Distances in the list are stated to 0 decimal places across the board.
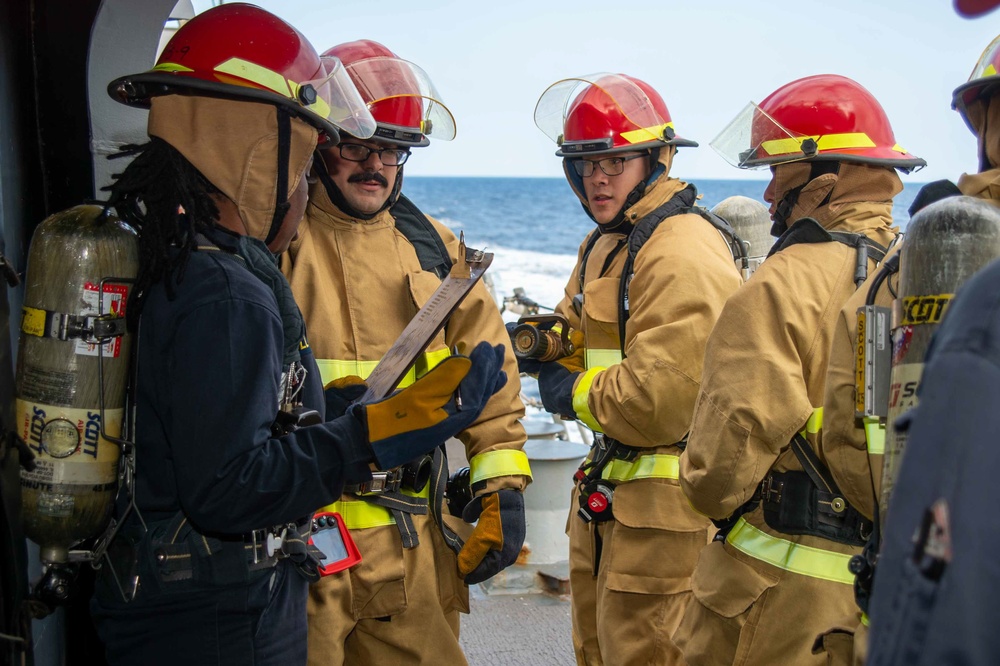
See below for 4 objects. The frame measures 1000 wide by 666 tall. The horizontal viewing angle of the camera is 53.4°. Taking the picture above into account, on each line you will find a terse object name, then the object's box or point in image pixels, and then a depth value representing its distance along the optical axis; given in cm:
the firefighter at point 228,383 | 210
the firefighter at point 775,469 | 286
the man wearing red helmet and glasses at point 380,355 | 327
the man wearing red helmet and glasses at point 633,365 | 373
